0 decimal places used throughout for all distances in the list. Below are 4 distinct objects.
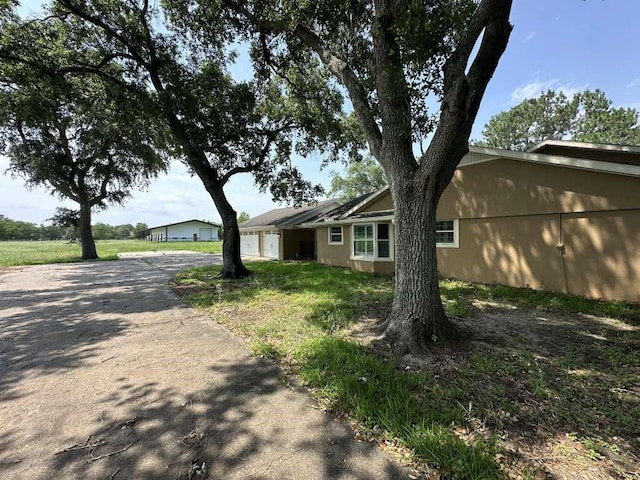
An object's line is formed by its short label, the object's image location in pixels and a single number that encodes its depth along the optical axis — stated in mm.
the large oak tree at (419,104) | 4023
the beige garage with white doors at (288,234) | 17941
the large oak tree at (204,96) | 9547
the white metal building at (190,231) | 58438
